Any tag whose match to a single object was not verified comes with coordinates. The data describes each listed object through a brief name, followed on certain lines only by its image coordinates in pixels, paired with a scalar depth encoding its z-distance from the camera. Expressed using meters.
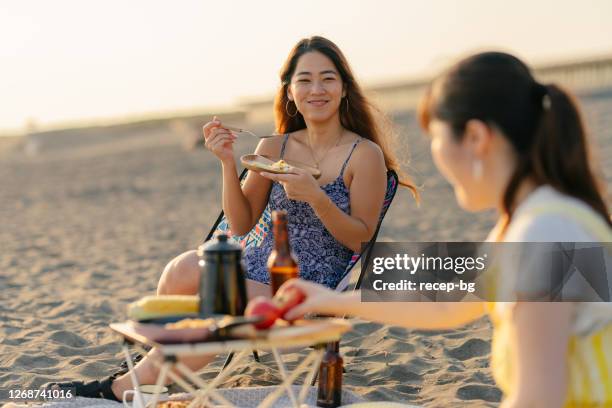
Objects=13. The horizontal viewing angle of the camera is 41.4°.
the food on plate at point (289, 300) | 2.32
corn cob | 2.47
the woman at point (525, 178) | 1.87
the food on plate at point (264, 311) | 2.26
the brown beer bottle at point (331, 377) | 3.41
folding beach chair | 3.94
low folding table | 2.17
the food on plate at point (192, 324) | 2.25
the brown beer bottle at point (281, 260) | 2.63
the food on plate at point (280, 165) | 3.65
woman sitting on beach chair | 3.69
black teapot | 2.44
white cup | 3.18
